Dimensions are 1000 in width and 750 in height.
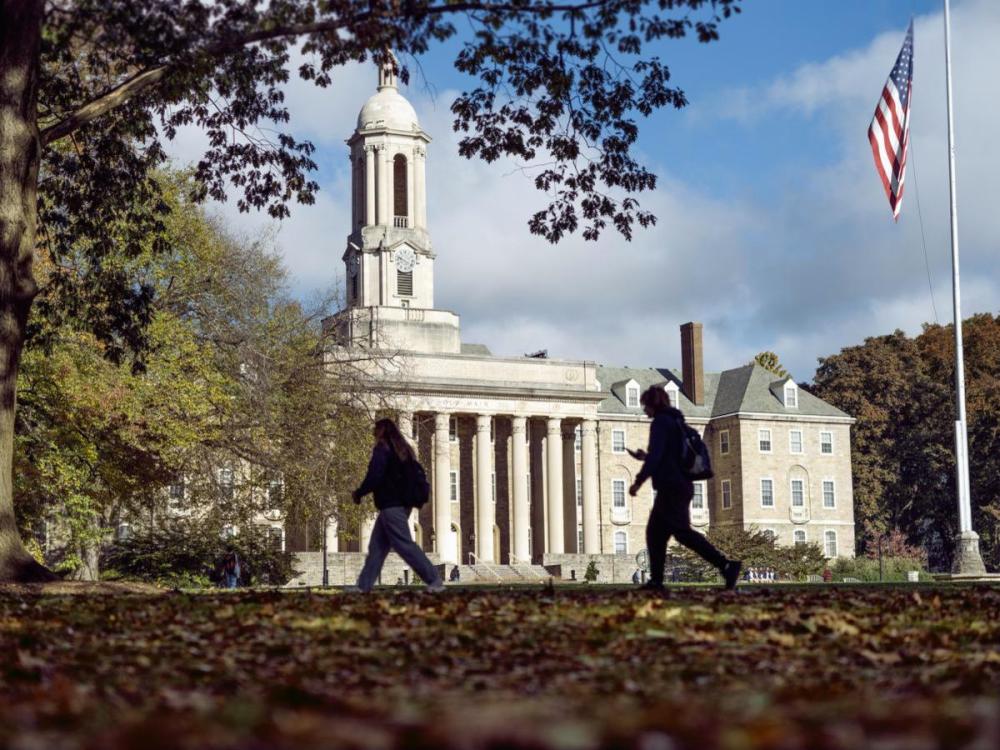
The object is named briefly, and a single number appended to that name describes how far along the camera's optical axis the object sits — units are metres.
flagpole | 41.69
